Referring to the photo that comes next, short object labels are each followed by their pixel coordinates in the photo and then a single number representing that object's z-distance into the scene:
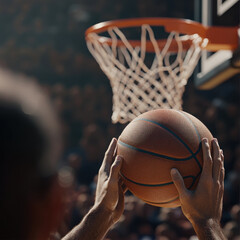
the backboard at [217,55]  3.24
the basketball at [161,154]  1.54
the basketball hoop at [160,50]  3.12
